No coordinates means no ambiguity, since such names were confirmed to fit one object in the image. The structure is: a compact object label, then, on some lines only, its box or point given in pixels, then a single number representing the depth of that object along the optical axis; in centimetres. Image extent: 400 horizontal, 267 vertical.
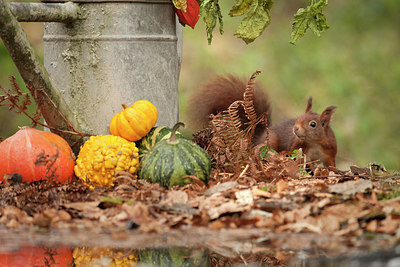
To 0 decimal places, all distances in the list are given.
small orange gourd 560
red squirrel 663
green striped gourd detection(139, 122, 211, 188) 508
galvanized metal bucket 605
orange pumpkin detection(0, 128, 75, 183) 533
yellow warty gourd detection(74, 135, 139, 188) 534
